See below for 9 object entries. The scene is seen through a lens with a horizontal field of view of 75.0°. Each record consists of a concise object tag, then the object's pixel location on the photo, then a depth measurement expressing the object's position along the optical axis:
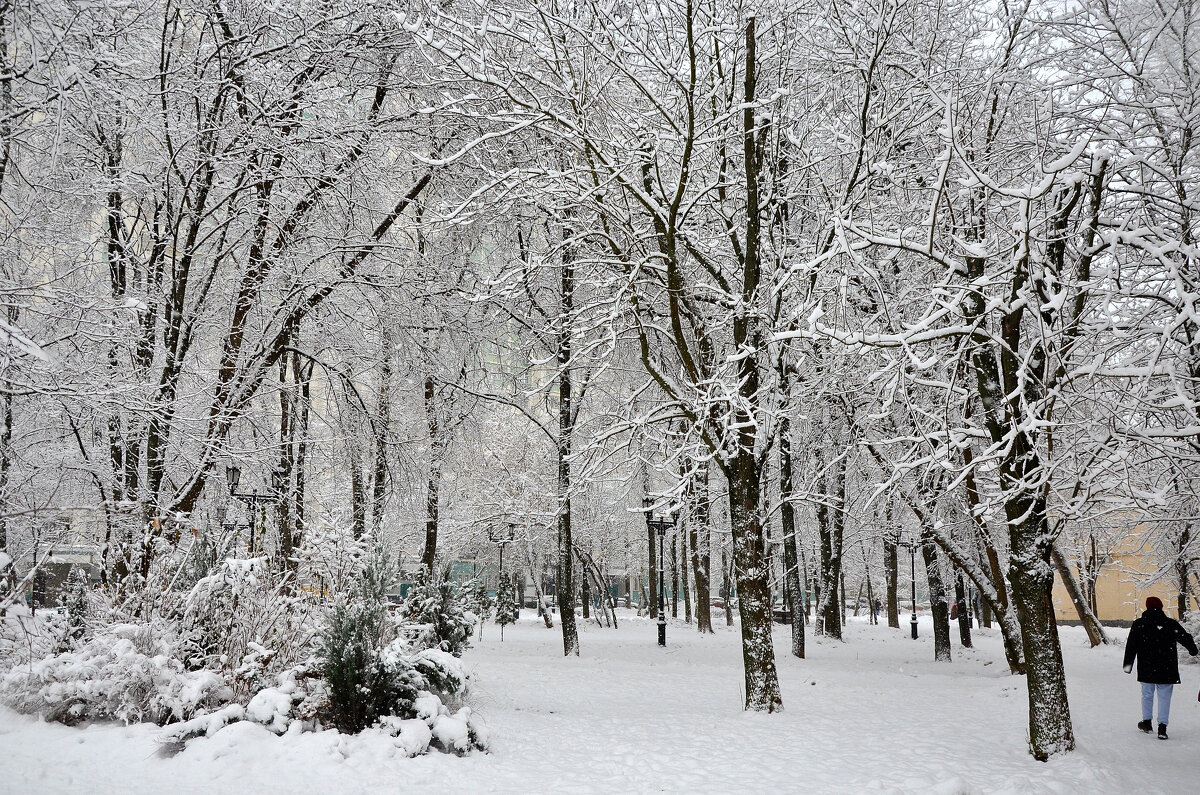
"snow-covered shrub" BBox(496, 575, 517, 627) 30.13
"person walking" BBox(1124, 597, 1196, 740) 8.72
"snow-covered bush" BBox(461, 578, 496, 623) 12.28
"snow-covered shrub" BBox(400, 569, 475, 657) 10.79
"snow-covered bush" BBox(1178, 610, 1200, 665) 15.45
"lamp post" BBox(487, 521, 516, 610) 27.14
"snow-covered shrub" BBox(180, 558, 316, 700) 7.88
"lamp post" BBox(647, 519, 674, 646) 19.89
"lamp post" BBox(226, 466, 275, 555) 12.76
